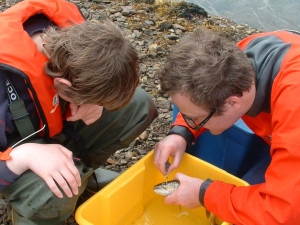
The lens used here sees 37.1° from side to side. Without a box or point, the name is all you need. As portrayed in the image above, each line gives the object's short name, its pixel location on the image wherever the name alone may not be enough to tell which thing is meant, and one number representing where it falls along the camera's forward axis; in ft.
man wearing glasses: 5.69
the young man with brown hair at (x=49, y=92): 5.99
